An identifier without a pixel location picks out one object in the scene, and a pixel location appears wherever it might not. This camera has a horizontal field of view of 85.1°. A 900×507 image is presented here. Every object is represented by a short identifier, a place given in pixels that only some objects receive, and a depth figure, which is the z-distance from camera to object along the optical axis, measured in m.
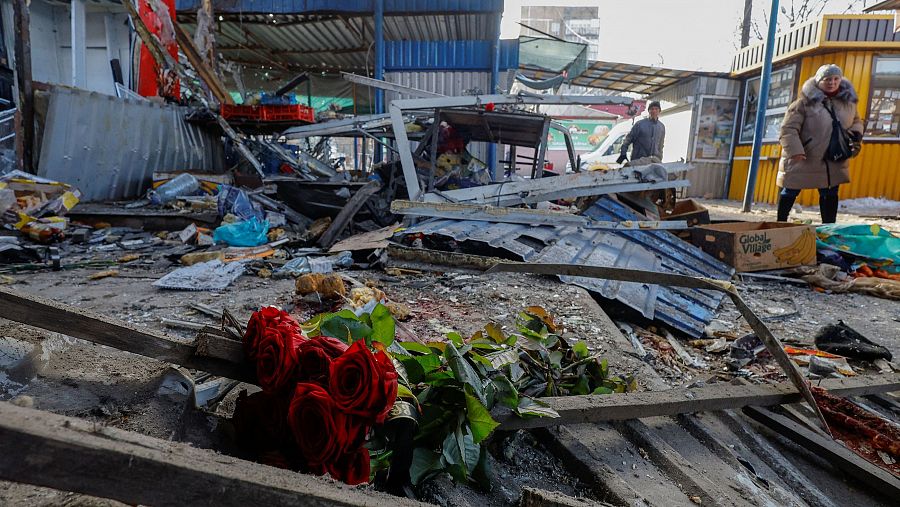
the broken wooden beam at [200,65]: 10.38
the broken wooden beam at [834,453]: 1.80
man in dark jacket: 8.29
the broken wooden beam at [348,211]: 5.55
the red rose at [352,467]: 1.15
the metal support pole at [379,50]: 10.79
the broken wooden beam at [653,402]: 1.71
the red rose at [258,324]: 1.38
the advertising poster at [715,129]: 13.16
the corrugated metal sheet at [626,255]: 3.67
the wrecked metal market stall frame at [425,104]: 5.73
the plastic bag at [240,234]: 5.39
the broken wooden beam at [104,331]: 1.29
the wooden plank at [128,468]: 0.65
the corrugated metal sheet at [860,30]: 9.61
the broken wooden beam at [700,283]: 1.88
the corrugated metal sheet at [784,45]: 10.02
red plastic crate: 9.04
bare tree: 21.86
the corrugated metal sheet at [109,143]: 6.63
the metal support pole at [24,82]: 6.01
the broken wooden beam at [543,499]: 1.10
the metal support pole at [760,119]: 9.11
